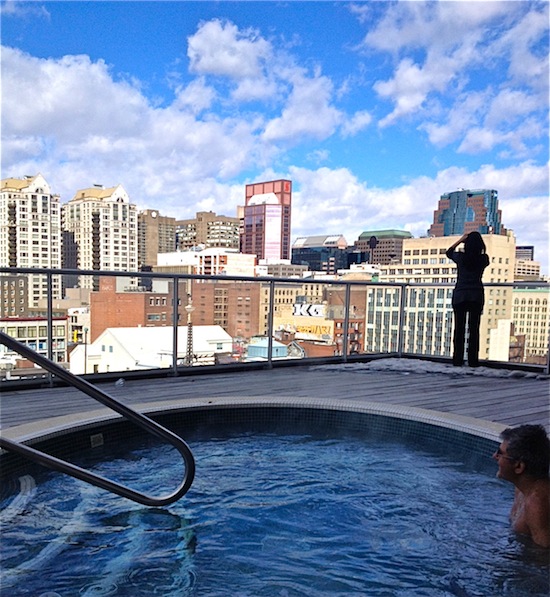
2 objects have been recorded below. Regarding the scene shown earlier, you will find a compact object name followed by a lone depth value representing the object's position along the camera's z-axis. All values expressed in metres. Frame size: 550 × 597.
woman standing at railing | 5.97
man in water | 2.16
